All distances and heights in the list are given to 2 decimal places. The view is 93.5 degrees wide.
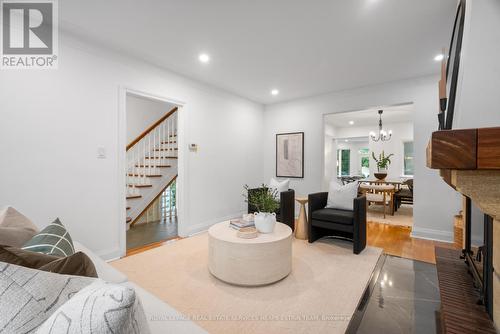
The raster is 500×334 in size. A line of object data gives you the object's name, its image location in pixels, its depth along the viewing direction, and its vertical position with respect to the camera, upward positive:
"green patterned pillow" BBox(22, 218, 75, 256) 1.05 -0.37
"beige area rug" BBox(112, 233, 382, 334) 1.73 -1.13
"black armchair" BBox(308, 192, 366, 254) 2.97 -0.72
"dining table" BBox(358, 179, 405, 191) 5.77 -0.38
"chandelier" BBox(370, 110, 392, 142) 6.09 +0.94
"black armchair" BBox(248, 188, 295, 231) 3.63 -0.67
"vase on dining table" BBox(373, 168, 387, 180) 5.90 -0.22
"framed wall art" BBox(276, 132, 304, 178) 5.01 +0.26
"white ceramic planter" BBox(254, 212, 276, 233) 2.46 -0.58
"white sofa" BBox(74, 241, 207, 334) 0.97 -0.67
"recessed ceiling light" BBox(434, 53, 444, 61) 3.04 +1.44
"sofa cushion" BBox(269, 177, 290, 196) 4.01 -0.35
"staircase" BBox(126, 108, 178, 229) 4.46 +0.04
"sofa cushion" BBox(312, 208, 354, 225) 3.05 -0.66
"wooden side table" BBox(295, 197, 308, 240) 3.59 -0.91
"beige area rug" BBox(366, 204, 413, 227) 4.60 -1.06
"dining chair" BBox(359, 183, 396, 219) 5.00 -0.60
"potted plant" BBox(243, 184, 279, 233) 2.47 -0.50
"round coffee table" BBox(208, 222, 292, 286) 2.16 -0.87
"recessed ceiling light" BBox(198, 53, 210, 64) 3.08 +1.45
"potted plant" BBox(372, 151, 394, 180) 5.93 +0.10
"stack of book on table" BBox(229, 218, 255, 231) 2.49 -0.62
